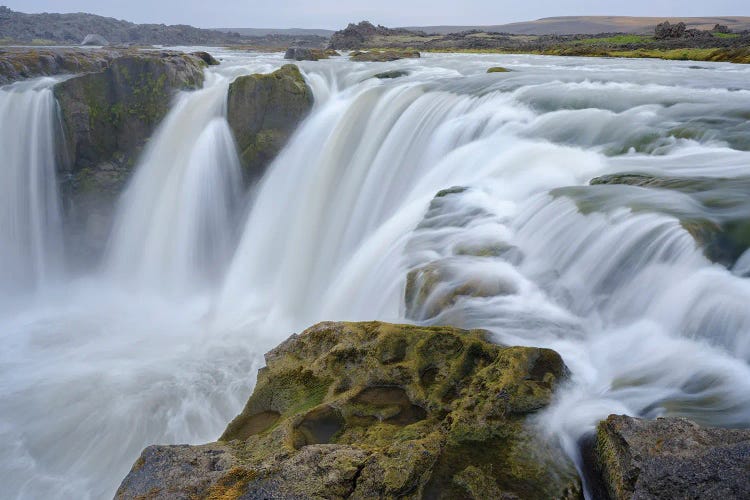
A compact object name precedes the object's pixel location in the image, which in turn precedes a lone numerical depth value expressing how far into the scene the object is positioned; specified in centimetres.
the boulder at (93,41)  5590
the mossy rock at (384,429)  306
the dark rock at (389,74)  1650
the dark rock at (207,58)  2072
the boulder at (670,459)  253
